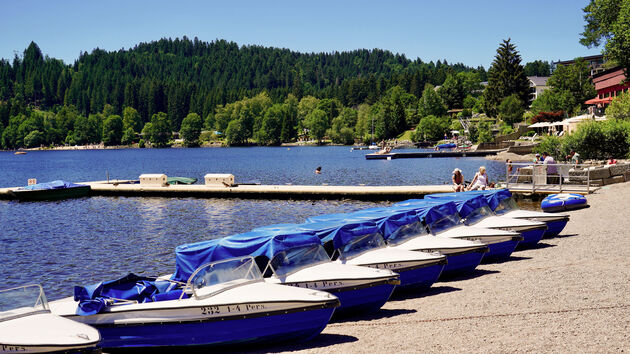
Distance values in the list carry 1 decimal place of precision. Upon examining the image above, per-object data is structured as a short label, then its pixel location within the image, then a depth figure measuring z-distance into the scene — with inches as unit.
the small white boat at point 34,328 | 384.2
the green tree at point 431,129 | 6825.8
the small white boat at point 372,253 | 615.8
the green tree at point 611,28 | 2188.7
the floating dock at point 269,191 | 1583.4
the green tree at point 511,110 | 5068.9
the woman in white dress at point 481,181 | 1197.7
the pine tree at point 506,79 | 5536.4
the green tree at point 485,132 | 4955.7
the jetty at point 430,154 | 4525.1
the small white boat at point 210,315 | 459.8
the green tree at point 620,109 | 2258.9
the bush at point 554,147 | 1970.4
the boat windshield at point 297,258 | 543.8
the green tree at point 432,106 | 7667.3
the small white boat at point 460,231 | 774.5
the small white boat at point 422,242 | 685.3
